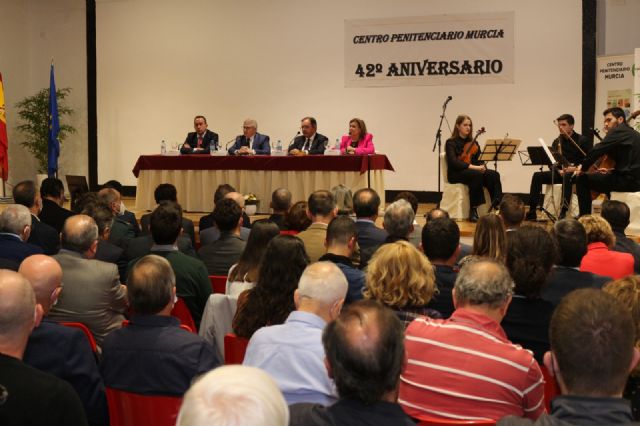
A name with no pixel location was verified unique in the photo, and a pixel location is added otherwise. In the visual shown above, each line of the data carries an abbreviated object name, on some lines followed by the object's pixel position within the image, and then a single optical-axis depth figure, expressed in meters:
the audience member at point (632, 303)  2.39
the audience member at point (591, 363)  1.69
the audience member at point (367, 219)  5.19
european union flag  12.92
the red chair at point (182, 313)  3.81
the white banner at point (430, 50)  11.84
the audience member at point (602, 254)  4.31
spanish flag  12.95
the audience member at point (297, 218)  5.52
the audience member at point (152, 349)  2.65
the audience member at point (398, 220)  4.69
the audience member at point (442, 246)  3.64
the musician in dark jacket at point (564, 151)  9.36
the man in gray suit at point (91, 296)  3.61
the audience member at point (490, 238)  4.19
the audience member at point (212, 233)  5.47
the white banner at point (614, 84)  11.00
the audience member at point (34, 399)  1.95
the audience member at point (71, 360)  2.62
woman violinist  9.54
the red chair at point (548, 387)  2.80
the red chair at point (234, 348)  3.06
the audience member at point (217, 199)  6.45
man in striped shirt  2.40
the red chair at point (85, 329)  3.04
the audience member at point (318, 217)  4.86
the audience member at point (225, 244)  4.78
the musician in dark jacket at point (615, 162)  8.12
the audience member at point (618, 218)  5.06
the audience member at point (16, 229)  4.40
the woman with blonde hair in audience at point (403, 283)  3.12
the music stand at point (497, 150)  9.37
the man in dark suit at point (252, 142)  10.61
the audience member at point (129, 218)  6.25
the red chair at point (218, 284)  4.38
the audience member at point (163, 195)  6.11
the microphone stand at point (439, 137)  10.97
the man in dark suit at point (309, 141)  10.30
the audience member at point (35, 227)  5.28
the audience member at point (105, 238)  4.65
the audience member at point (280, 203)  6.25
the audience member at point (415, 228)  5.28
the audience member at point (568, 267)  3.57
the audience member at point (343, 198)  6.51
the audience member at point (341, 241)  3.91
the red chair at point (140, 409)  2.57
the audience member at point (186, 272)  4.00
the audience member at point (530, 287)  3.13
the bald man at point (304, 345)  2.48
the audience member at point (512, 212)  5.35
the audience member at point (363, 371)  1.84
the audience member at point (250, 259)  3.81
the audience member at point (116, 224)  5.50
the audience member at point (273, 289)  3.12
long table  9.79
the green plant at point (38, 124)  14.01
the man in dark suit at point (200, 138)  11.15
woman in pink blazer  10.09
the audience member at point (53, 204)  6.27
